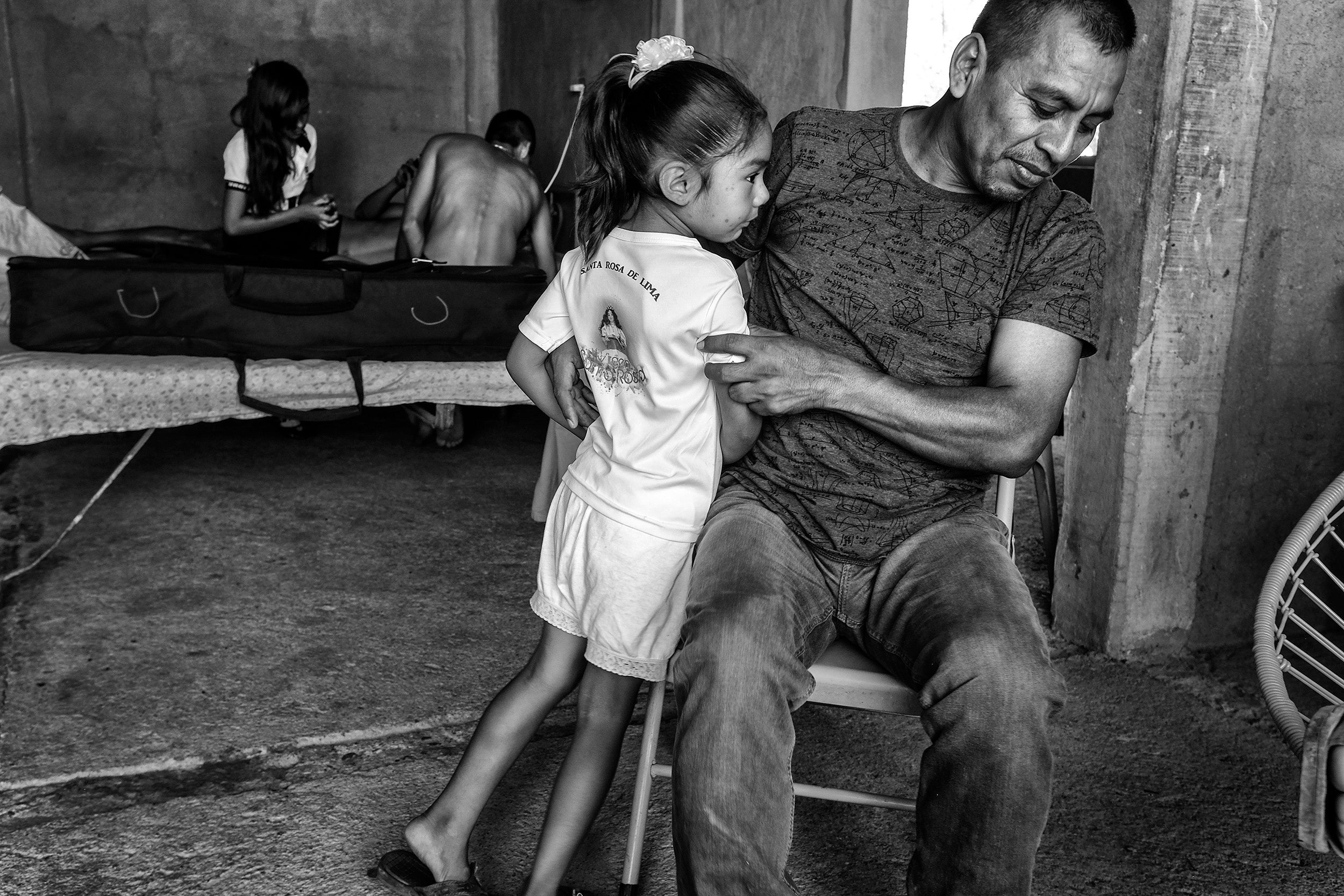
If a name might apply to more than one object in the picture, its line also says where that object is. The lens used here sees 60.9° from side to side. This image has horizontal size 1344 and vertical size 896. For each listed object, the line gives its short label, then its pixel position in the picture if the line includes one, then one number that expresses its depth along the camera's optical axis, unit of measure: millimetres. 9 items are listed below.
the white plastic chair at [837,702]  1644
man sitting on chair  1470
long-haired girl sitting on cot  5090
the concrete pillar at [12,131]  7883
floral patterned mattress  3455
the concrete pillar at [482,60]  8891
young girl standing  1661
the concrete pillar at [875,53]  4117
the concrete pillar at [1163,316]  2529
